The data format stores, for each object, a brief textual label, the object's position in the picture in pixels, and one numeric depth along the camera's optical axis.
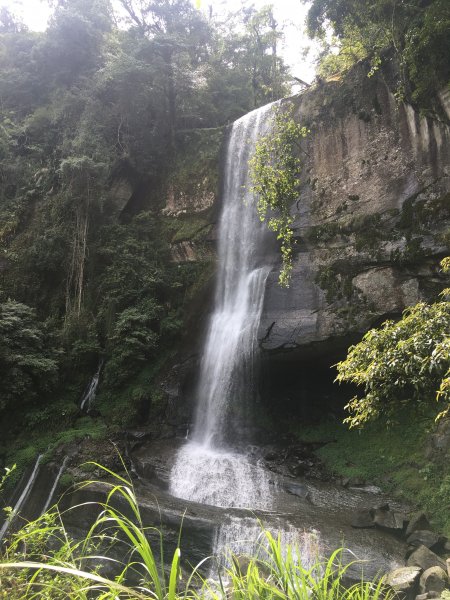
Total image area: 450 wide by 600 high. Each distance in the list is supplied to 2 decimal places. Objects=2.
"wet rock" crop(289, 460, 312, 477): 9.00
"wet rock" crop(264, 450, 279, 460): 9.59
